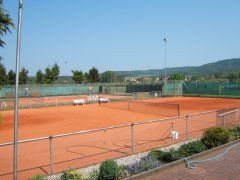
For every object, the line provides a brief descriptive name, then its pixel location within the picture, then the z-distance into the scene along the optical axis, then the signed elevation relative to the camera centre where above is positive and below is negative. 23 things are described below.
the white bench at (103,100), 35.48 -1.97
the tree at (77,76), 75.25 +2.34
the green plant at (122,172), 7.75 -2.50
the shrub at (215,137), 10.68 -2.00
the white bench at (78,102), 33.56 -2.15
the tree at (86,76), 78.06 +2.49
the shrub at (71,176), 6.96 -2.34
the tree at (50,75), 70.81 +2.39
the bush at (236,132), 12.23 -2.11
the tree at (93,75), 77.44 +2.75
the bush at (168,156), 8.97 -2.34
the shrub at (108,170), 7.28 -2.29
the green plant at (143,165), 7.97 -2.40
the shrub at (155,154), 9.20 -2.35
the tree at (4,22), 9.64 +2.21
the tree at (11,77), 63.66 +1.61
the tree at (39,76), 73.44 +2.18
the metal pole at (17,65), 6.62 +0.46
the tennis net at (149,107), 24.24 -2.27
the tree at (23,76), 68.44 +1.99
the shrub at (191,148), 9.57 -2.26
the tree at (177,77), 104.66 +3.41
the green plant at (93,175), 7.41 -2.49
